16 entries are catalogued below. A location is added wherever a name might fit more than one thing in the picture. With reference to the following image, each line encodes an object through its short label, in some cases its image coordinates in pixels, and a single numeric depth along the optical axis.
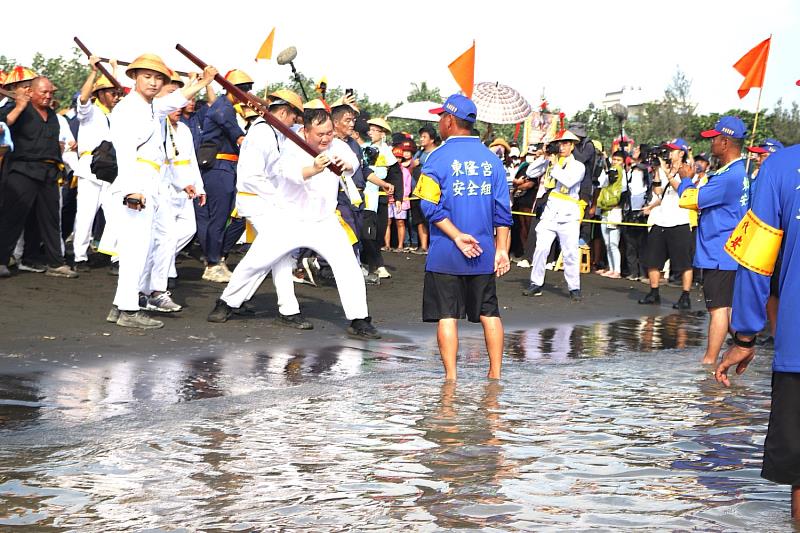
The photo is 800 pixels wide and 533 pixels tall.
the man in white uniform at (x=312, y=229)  10.64
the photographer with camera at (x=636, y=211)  18.27
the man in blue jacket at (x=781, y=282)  4.48
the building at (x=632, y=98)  44.04
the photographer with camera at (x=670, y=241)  14.91
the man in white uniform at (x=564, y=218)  15.25
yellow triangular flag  16.55
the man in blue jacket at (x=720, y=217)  9.89
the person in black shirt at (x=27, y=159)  12.56
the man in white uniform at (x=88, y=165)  13.43
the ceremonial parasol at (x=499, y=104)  21.45
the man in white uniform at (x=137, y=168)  10.08
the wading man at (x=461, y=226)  8.19
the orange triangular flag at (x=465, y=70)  18.58
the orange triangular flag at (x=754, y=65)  15.85
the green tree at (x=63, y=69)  26.45
